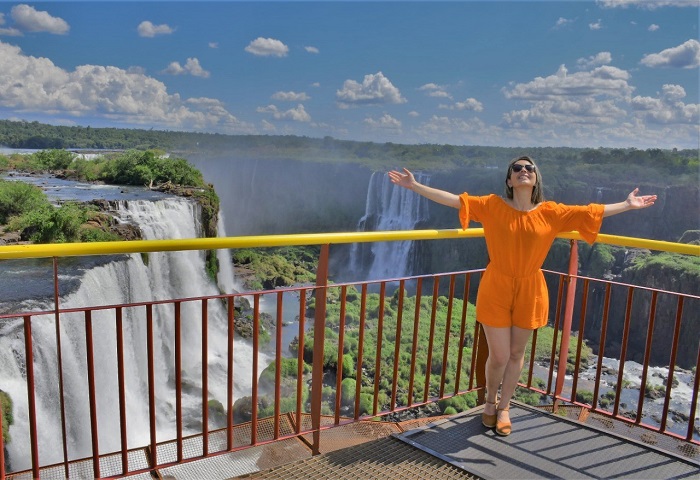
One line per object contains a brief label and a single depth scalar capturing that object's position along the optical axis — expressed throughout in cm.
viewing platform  213
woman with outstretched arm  247
